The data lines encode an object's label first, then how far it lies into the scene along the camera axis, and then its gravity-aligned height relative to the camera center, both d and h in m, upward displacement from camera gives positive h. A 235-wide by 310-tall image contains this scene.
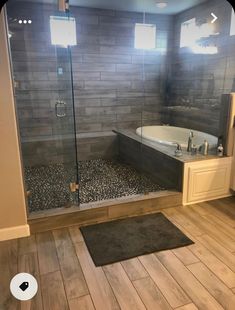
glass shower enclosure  2.98 -0.16
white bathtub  3.53 -0.74
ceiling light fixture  3.63 +1.11
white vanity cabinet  2.79 -1.04
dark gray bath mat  2.05 -1.30
